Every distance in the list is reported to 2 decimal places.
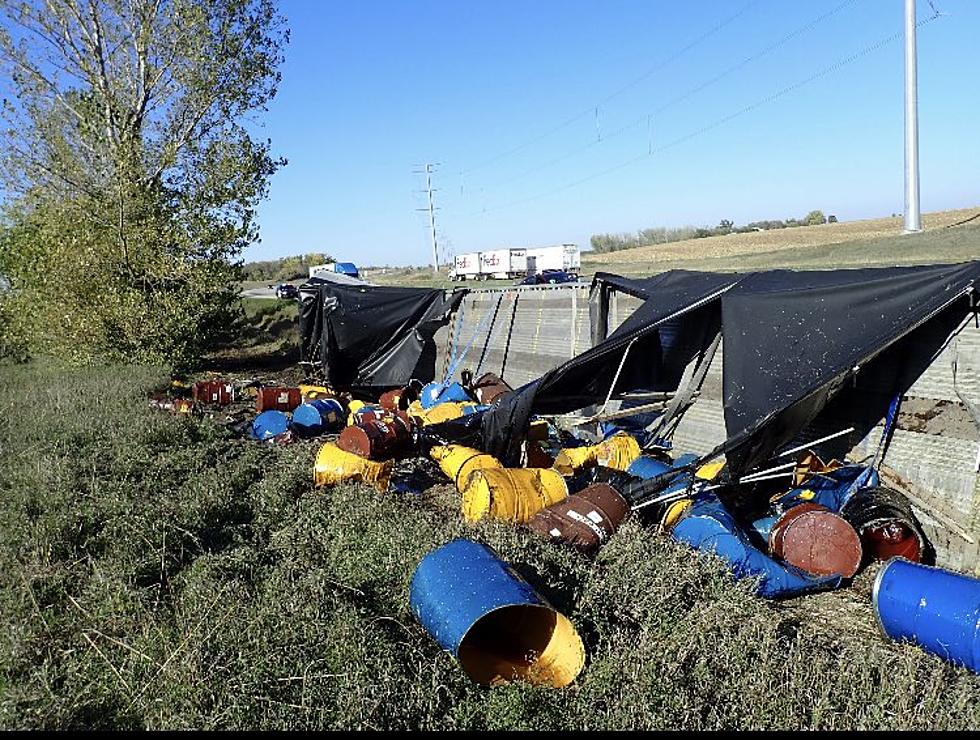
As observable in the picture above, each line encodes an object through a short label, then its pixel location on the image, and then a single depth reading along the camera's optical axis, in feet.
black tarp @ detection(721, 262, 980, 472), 16.89
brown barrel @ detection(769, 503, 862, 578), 15.93
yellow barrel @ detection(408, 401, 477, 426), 28.35
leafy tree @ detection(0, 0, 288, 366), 48.62
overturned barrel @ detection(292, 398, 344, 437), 30.22
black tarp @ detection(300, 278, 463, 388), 43.24
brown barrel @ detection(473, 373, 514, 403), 33.45
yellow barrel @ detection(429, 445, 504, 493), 20.52
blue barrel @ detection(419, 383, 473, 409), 32.27
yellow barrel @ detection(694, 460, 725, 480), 19.11
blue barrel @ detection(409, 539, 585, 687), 11.20
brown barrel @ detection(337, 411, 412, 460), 23.31
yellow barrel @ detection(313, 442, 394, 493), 21.66
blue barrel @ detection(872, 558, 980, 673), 12.36
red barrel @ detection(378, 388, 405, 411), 35.35
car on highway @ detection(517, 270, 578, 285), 113.49
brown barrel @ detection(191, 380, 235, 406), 38.91
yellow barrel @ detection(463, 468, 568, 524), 17.49
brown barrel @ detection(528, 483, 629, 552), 16.20
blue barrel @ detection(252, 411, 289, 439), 30.48
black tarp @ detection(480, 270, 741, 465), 22.68
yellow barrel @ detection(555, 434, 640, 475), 23.18
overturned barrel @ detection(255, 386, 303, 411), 34.96
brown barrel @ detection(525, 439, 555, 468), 23.72
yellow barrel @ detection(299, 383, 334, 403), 35.96
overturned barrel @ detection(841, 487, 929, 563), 16.78
